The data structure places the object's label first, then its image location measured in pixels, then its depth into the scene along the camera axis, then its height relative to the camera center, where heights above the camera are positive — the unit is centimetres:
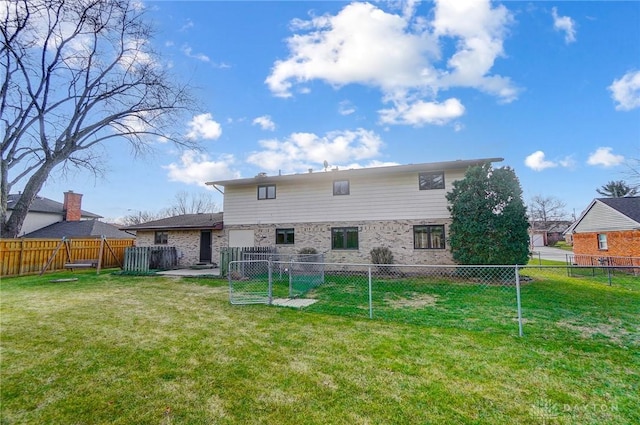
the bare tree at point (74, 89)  985 +642
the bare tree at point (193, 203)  4572 +566
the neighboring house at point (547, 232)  4500 +10
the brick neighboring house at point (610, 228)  1534 +22
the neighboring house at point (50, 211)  2388 +256
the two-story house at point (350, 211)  1331 +127
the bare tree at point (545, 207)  4883 +445
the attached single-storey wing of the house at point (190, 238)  1650 +0
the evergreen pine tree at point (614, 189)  3541 +551
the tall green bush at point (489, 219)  1103 +56
